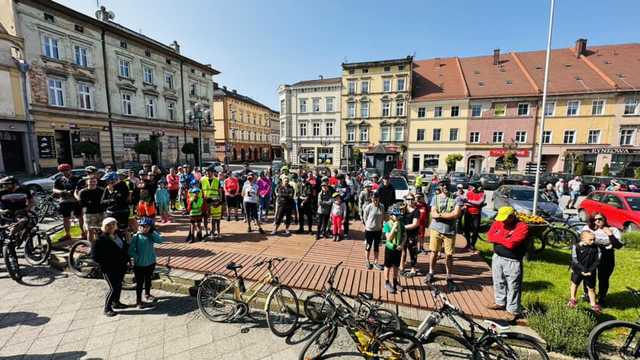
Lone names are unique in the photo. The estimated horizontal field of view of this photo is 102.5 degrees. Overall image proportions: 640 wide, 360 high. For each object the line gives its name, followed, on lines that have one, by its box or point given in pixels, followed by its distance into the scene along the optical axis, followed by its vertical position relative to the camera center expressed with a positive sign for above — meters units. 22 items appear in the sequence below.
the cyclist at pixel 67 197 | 7.03 -1.14
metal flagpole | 8.12 +3.21
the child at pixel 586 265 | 4.43 -1.84
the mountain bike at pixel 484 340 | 3.26 -2.41
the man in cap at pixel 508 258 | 4.27 -1.70
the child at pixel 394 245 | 4.88 -1.65
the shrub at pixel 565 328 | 3.61 -2.46
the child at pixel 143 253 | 4.61 -1.76
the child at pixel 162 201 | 9.30 -1.63
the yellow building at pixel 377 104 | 34.75 +7.47
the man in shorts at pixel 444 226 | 5.35 -1.45
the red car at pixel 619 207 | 9.30 -1.83
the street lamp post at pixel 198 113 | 14.91 +2.51
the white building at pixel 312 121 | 39.23 +5.70
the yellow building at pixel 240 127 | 47.59 +6.16
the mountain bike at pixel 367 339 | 3.22 -2.35
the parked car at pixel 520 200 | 9.83 -1.81
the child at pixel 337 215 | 7.68 -1.74
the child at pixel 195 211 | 7.27 -1.56
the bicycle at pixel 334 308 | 3.64 -2.30
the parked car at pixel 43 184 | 12.56 -1.48
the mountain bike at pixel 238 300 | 4.29 -2.50
